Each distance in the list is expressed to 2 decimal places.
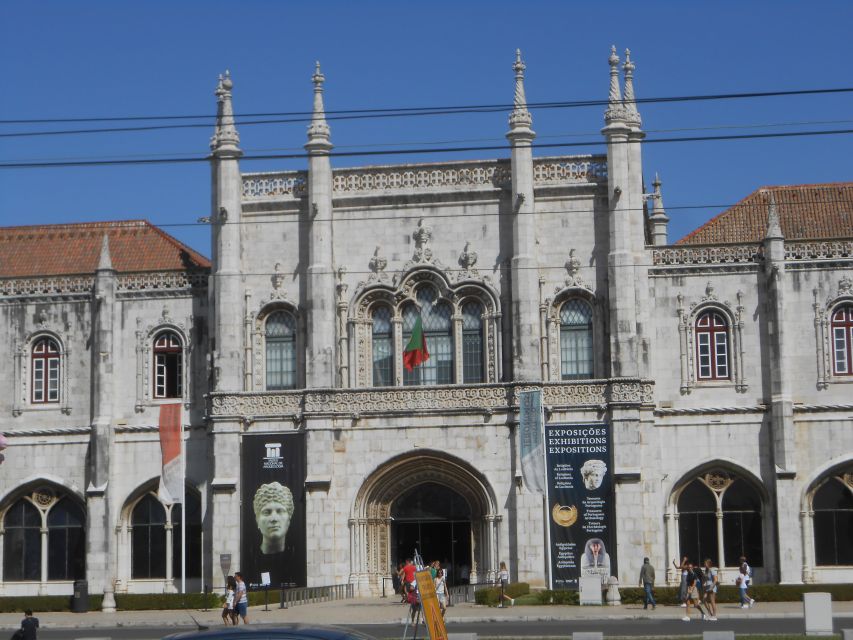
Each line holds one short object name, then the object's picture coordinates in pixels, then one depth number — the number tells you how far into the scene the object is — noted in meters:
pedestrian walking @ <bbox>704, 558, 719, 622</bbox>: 40.62
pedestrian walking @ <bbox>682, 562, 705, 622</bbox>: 40.94
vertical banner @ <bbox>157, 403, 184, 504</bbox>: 52.84
